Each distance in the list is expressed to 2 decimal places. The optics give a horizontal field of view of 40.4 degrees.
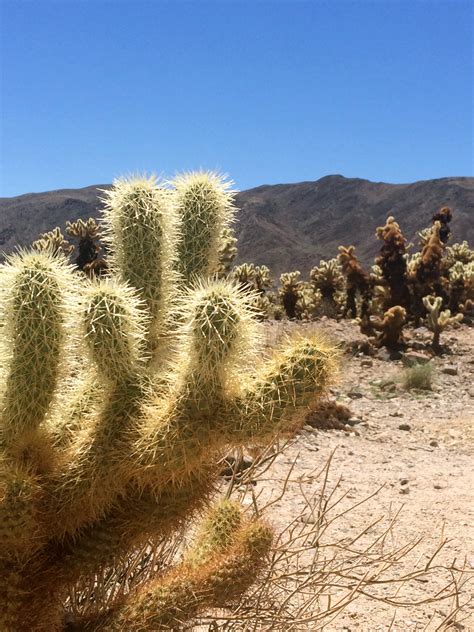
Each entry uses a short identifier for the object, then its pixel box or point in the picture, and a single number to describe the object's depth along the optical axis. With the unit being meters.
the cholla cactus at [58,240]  9.09
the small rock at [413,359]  10.28
